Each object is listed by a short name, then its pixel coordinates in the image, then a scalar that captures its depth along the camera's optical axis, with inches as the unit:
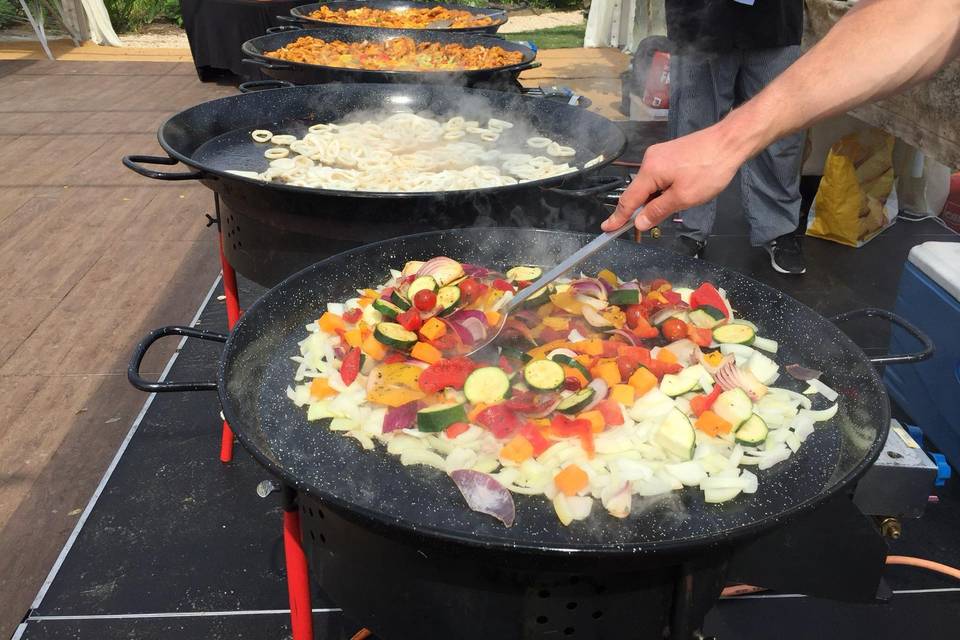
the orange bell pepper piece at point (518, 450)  61.2
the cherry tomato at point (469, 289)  79.7
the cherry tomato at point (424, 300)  74.4
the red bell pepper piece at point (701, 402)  67.7
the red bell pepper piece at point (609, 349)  73.7
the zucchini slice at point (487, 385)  66.0
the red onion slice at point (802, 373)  73.0
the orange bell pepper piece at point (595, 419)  64.5
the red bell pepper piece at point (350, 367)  71.1
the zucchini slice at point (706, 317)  78.8
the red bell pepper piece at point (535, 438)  61.9
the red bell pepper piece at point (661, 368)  71.8
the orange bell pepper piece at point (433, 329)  73.0
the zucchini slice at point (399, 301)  75.5
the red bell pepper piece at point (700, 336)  76.6
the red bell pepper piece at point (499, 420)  63.1
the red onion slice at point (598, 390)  65.8
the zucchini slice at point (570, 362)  68.3
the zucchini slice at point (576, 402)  63.6
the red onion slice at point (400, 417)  64.9
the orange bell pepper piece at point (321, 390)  70.5
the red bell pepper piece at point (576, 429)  63.1
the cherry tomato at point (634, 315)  79.0
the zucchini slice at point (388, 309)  74.9
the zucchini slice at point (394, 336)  70.9
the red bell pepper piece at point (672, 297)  81.6
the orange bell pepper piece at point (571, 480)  58.6
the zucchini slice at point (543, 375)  65.8
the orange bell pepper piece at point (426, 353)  72.0
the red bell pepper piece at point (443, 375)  67.5
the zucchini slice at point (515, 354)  74.1
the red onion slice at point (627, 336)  76.5
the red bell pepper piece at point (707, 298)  81.1
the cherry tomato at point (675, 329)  77.2
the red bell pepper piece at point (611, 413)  65.6
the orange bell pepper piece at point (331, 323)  78.5
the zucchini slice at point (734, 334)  77.2
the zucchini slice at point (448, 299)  76.3
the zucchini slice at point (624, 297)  81.4
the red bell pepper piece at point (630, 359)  70.9
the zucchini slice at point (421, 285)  77.9
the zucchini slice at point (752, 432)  63.9
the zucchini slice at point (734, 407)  65.9
